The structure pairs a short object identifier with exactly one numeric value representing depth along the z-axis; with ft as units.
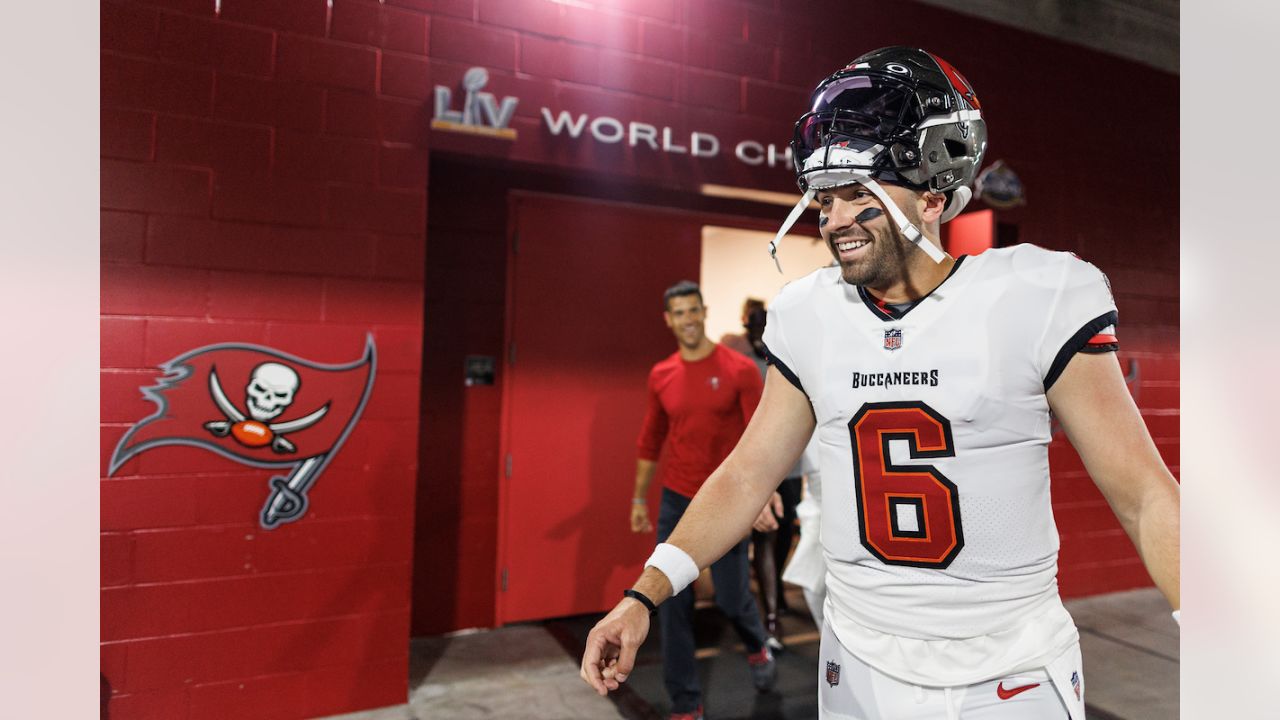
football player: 3.82
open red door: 13.56
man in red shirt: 10.43
